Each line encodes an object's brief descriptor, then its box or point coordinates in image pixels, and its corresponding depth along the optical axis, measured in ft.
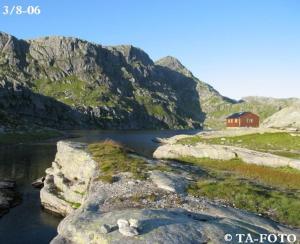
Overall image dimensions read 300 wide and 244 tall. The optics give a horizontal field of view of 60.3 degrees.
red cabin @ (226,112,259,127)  417.17
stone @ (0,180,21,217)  105.45
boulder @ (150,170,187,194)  75.70
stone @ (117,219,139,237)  45.96
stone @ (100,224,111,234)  47.11
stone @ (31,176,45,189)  138.45
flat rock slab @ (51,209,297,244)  45.99
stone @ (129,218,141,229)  47.84
